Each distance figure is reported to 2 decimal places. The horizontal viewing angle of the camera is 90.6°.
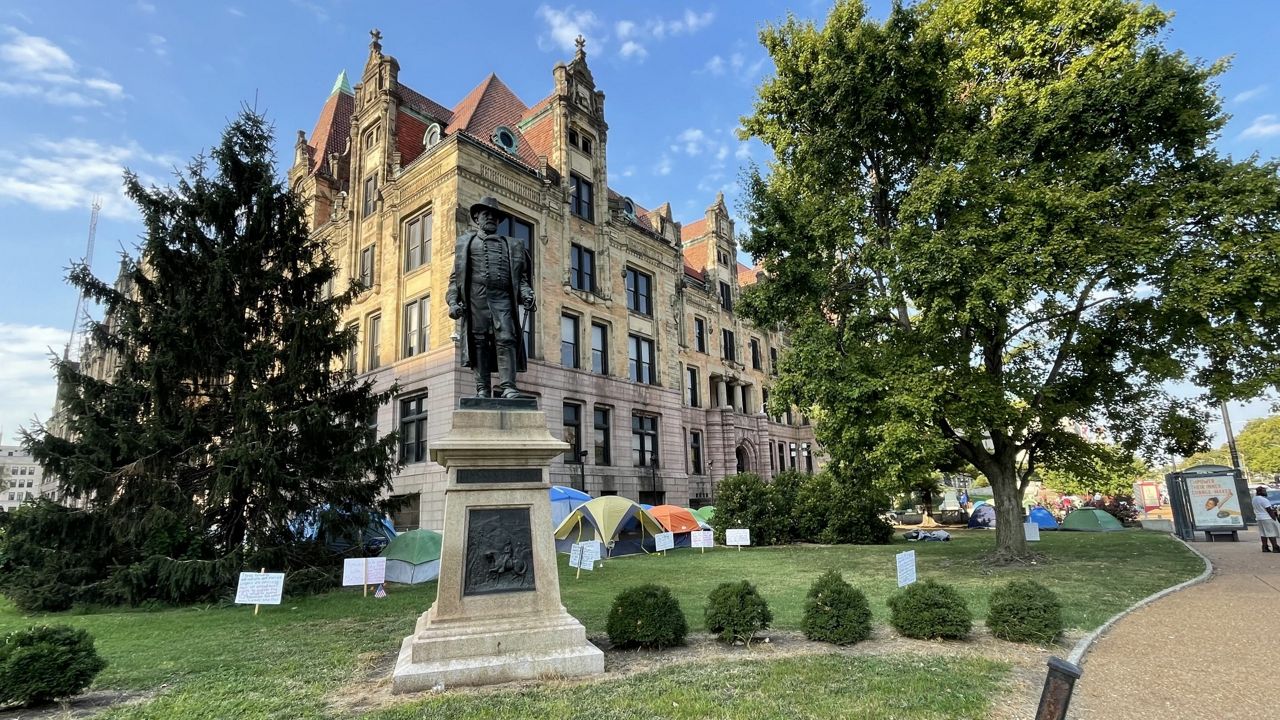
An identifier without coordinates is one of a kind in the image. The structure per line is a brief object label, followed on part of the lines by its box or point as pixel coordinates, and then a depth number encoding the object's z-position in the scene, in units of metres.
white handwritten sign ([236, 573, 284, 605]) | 11.08
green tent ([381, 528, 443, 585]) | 16.25
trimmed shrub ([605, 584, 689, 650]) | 7.54
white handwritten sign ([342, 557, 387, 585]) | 13.07
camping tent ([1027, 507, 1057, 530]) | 36.34
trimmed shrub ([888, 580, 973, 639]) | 7.88
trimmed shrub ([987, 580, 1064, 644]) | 7.75
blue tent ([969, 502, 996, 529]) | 37.78
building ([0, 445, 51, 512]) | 140.15
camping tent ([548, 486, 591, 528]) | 23.44
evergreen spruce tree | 13.35
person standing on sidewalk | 17.67
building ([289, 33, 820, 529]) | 26.53
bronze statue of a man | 8.12
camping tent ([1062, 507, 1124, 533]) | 31.17
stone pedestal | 6.38
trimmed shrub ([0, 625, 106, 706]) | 5.75
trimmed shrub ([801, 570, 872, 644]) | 7.78
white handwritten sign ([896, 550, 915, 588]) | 9.04
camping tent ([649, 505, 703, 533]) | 24.70
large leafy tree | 12.56
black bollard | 2.91
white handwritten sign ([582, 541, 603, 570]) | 15.04
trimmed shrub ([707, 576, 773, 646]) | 7.84
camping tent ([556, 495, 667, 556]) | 21.91
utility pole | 29.28
